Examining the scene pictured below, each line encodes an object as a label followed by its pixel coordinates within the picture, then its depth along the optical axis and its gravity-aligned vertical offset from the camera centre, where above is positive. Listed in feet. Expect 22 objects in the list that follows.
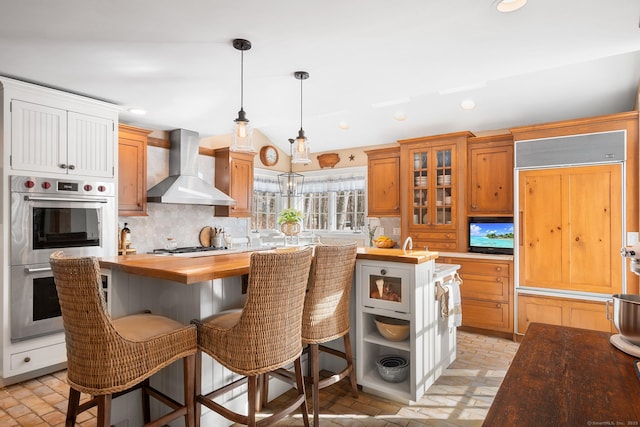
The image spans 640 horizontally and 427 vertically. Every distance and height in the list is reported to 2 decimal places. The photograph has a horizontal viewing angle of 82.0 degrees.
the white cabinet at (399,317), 8.13 -2.34
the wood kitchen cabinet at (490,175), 13.53 +1.59
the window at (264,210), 20.59 +0.38
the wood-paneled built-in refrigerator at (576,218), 11.10 -0.01
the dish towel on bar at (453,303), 9.24 -2.19
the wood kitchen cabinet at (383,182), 16.31 +1.58
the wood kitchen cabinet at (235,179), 17.08 +1.78
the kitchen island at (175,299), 6.76 -1.59
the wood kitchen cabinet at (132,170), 13.16 +1.69
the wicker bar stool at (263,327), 5.49 -1.75
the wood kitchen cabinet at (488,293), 12.88 -2.74
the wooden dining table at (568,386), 2.82 -1.53
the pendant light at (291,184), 21.68 +1.93
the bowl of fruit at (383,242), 14.84 -1.02
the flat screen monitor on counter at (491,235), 13.51 -0.66
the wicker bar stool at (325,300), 7.11 -1.66
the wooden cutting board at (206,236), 16.63 -0.88
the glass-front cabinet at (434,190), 14.39 +1.12
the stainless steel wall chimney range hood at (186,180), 14.35 +1.48
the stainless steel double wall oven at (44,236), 9.58 -0.55
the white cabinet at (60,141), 9.67 +2.14
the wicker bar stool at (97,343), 4.90 -1.80
